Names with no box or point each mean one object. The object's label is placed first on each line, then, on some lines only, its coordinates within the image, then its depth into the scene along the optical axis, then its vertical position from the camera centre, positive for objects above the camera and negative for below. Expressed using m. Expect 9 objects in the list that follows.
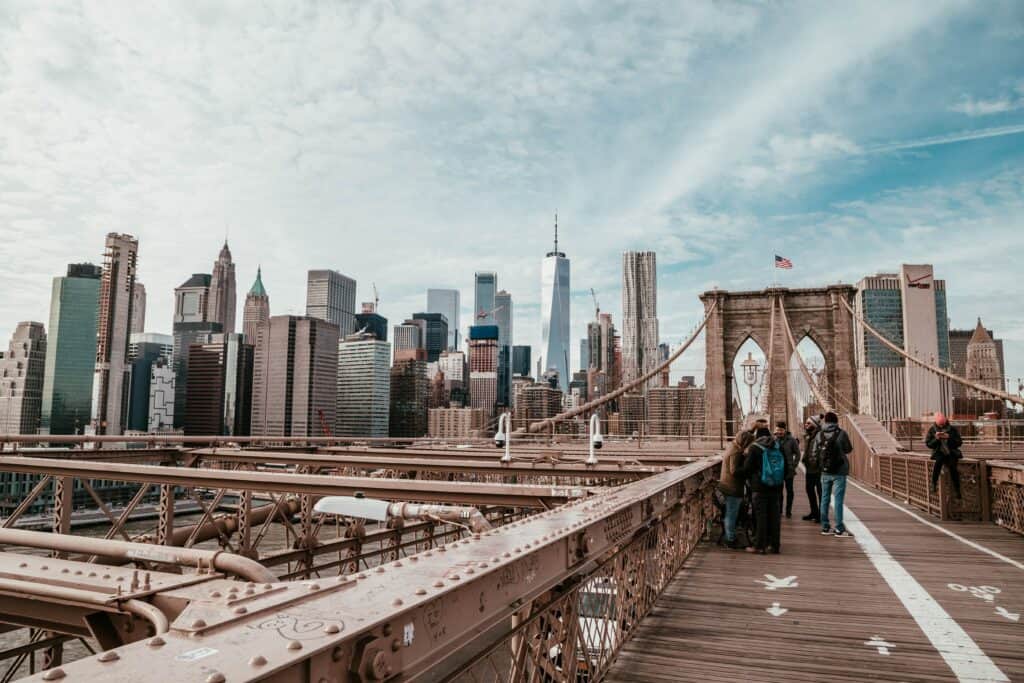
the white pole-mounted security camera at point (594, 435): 10.32 -0.36
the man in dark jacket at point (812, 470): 11.64 -0.96
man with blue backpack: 8.62 -0.88
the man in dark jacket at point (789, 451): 11.66 -0.65
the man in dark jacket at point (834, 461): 10.16 -0.66
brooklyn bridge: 1.91 -0.99
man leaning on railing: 12.03 -0.48
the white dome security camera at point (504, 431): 11.07 -0.38
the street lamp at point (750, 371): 31.69 +2.14
